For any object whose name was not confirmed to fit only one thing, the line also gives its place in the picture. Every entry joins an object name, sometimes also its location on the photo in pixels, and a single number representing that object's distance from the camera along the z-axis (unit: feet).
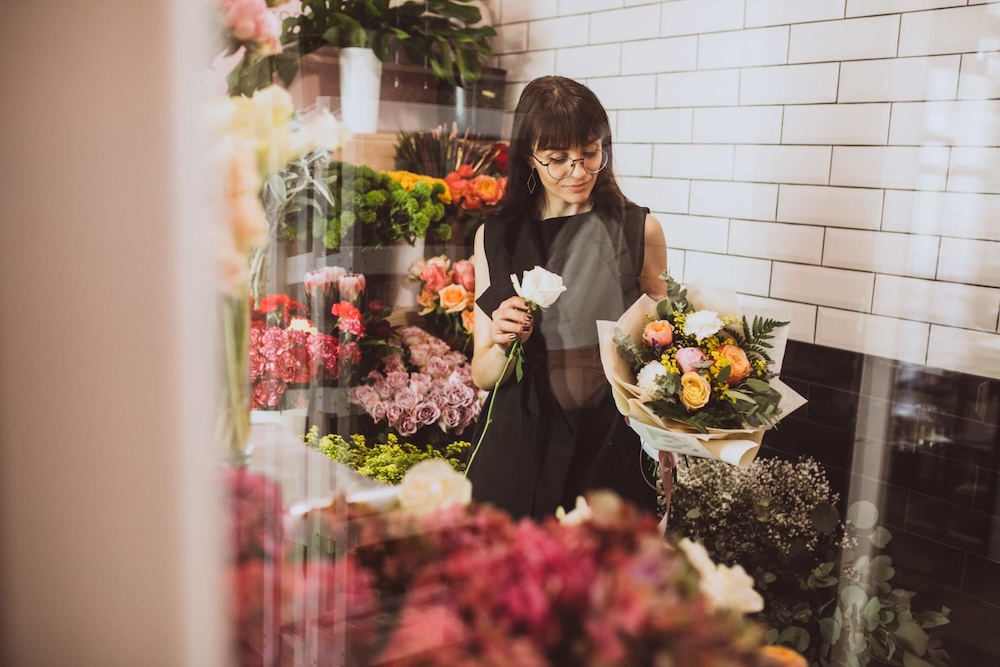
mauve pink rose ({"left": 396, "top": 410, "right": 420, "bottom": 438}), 3.48
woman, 3.40
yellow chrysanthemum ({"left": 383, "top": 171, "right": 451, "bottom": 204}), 3.43
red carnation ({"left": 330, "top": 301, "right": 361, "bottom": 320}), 3.36
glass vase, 3.16
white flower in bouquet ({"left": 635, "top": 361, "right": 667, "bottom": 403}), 3.39
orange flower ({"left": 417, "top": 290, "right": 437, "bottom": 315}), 3.56
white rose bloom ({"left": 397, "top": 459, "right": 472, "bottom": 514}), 3.29
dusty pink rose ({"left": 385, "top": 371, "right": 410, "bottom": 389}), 3.51
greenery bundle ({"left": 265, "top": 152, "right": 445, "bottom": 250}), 3.19
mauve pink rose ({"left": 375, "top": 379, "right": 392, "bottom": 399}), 3.47
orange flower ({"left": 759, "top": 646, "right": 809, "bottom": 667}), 3.16
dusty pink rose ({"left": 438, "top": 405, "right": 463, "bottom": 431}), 3.54
